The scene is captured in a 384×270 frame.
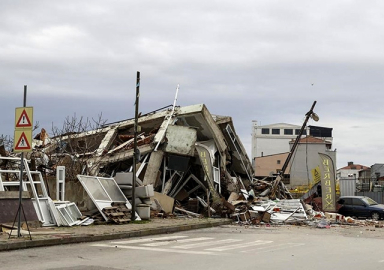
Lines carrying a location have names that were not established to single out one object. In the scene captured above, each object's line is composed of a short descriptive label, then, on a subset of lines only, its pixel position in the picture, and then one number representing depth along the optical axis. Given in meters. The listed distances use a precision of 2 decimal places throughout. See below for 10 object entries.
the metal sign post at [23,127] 14.01
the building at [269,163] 85.38
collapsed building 27.66
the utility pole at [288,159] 35.28
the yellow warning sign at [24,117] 14.00
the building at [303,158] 70.31
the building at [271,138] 104.44
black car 32.53
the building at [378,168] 71.14
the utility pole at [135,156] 21.25
